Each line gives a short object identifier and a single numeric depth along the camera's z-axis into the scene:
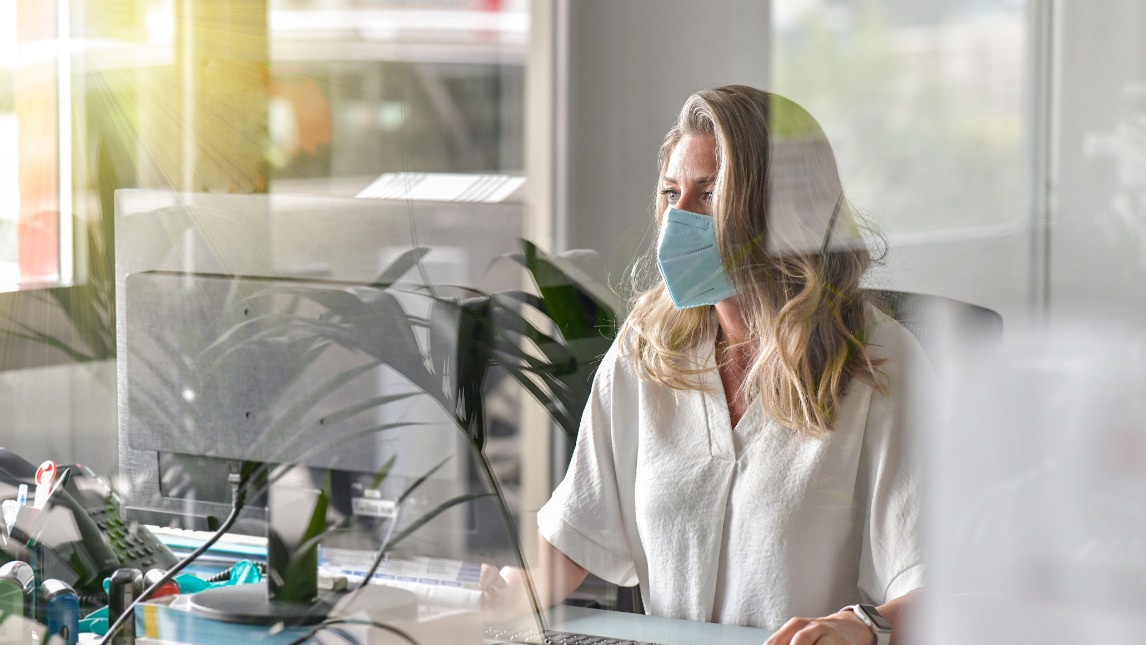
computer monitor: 2.80
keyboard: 2.71
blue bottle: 2.82
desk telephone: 3.00
